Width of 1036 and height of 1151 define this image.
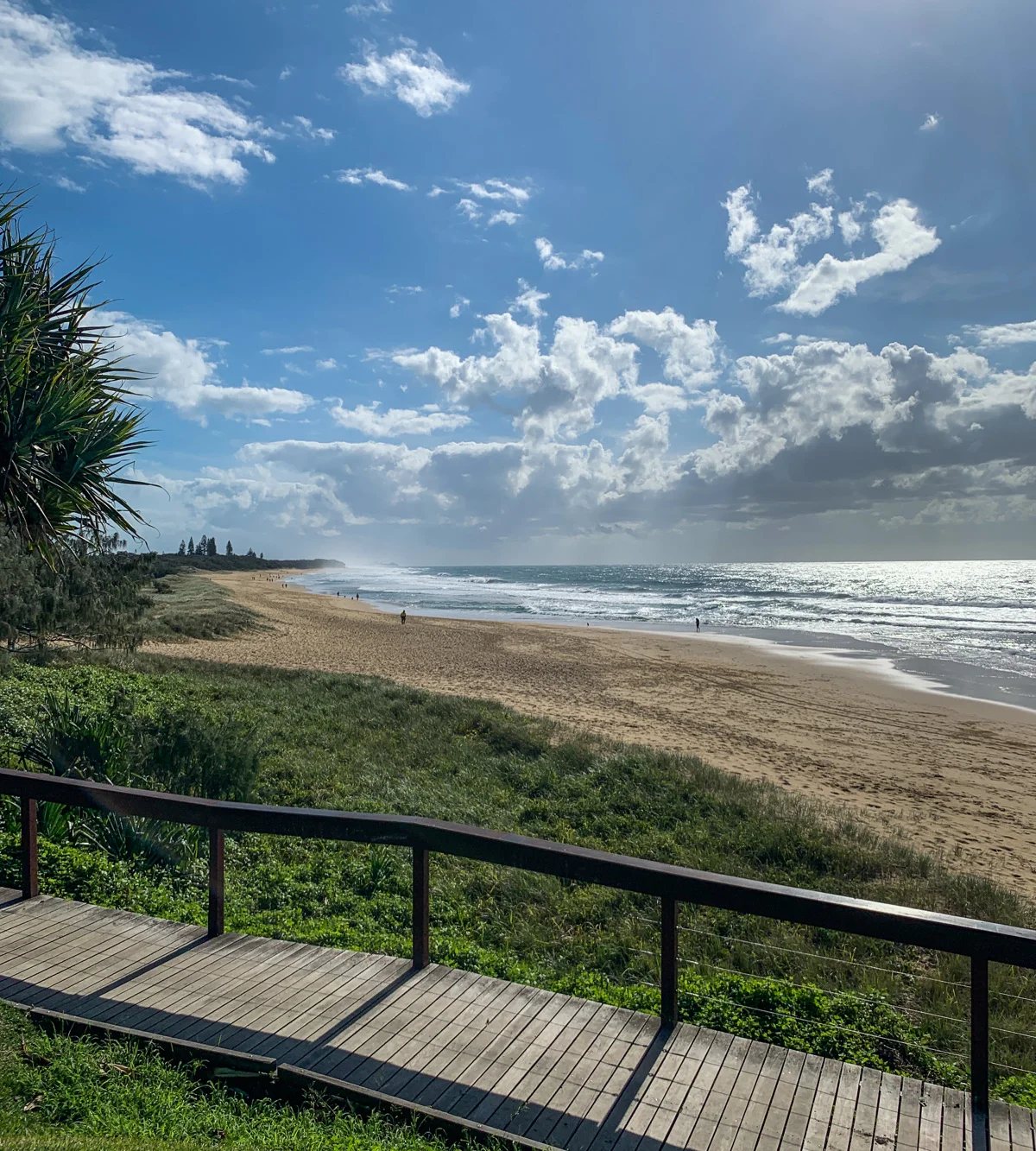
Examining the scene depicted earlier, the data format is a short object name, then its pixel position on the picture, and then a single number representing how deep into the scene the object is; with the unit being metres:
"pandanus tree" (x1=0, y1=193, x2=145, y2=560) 7.05
